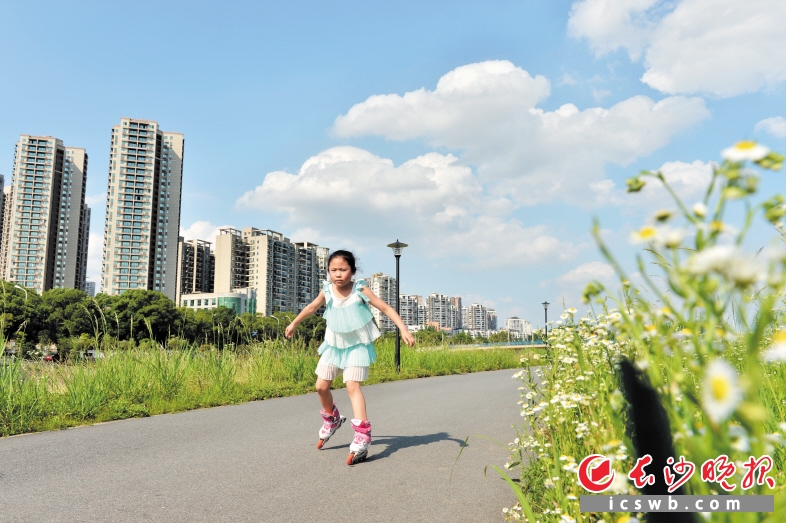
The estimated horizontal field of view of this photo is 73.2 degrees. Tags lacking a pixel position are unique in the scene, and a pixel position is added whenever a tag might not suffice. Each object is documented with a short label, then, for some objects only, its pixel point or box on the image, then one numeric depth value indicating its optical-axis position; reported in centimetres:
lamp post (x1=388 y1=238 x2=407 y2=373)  1733
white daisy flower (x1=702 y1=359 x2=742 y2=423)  69
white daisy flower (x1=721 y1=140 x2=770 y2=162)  81
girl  500
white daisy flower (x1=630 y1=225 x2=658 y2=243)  85
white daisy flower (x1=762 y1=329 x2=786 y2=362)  74
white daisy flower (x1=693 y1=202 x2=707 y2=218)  89
